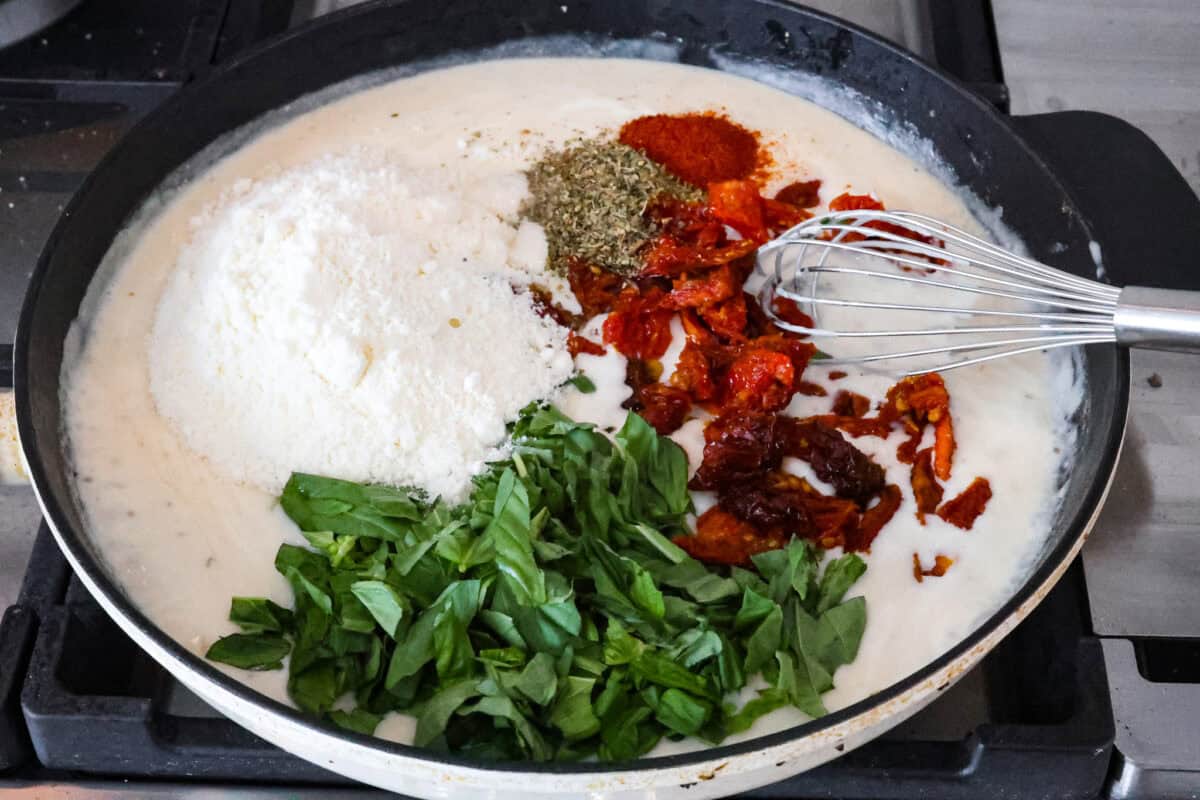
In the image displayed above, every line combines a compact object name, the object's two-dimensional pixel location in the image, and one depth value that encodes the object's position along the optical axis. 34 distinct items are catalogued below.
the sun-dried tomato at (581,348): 0.59
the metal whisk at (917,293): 0.54
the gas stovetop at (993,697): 0.51
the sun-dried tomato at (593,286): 0.60
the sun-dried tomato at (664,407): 0.57
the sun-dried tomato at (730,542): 0.54
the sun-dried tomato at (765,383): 0.57
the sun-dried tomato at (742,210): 0.61
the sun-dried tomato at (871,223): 0.61
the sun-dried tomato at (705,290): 0.59
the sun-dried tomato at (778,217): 0.61
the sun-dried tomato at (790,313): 0.59
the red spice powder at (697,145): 0.63
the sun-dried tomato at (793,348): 0.57
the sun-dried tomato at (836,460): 0.55
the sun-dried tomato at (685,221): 0.60
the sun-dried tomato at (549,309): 0.59
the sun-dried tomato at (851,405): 0.58
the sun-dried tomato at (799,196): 0.62
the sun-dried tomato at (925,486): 0.56
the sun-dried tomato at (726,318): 0.59
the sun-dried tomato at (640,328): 0.59
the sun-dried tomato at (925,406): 0.57
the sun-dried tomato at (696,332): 0.59
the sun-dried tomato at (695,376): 0.57
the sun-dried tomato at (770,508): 0.54
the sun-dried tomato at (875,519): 0.55
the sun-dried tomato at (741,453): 0.55
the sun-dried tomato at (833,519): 0.55
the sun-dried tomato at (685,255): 0.59
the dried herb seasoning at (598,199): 0.61
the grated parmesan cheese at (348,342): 0.55
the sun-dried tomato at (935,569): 0.54
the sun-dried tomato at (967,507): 0.55
